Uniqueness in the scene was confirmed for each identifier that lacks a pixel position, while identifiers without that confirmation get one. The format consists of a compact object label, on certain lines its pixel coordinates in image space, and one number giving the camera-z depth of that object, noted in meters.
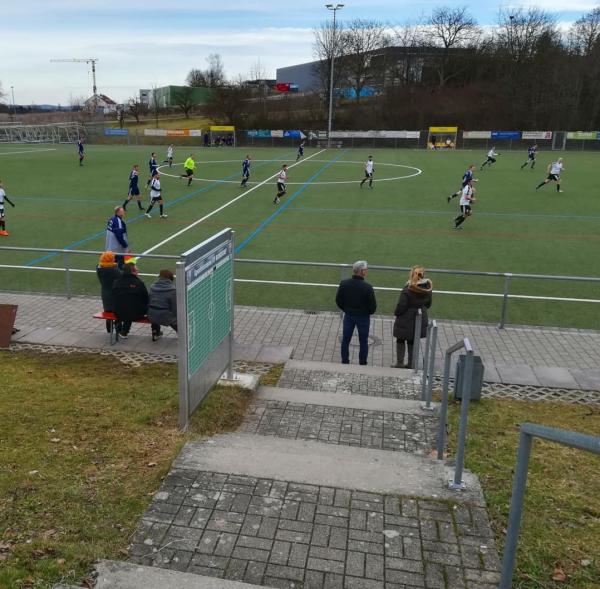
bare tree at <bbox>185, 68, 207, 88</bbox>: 115.31
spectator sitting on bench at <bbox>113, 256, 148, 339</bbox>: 9.19
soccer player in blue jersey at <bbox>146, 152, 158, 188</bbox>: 26.50
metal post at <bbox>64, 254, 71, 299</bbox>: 11.86
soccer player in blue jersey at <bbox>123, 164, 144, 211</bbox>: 23.52
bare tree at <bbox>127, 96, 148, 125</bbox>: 103.31
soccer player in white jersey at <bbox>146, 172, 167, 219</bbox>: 21.42
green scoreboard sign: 5.43
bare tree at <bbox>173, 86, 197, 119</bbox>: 104.06
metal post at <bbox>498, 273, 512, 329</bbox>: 10.33
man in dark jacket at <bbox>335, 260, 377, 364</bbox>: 8.72
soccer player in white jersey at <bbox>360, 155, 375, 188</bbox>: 29.43
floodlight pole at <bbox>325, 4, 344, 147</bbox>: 53.79
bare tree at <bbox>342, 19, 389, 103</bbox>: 89.19
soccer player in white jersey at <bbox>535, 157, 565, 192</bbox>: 28.61
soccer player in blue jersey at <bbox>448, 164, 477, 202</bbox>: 21.65
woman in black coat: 8.70
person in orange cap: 9.52
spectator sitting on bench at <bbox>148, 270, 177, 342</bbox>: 8.70
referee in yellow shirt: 30.25
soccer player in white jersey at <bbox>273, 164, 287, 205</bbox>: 24.82
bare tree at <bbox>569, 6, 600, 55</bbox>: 80.88
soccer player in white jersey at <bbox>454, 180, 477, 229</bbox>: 20.55
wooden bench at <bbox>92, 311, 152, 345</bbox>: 9.21
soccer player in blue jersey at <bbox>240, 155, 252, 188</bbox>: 29.06
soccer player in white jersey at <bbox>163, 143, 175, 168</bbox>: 39.39
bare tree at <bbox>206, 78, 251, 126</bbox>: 82.19
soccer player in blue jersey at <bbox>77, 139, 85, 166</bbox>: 39.66
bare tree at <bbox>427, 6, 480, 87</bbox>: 89.24
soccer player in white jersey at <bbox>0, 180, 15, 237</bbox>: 19.00
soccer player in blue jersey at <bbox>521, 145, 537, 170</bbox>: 40.19
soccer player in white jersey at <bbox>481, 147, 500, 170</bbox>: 40.95
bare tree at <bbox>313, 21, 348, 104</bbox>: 87.82
